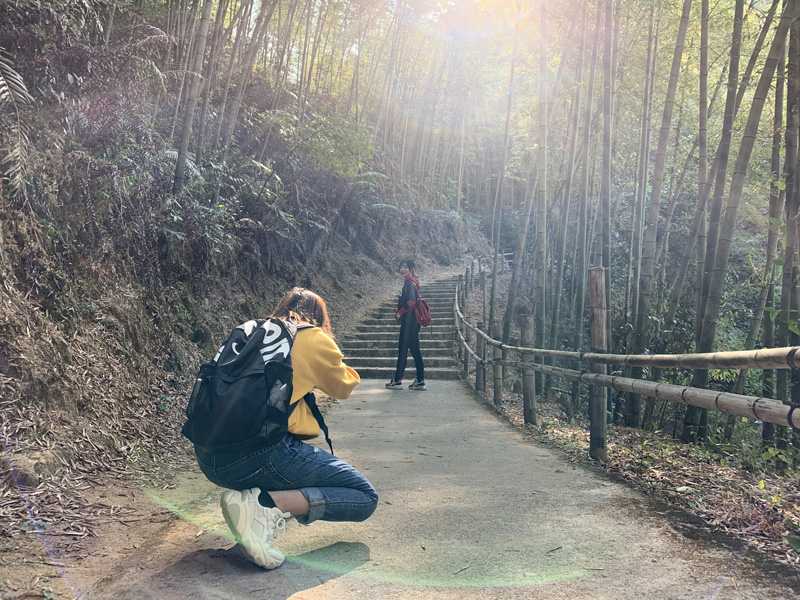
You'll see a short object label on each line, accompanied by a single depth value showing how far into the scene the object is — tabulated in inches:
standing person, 305.1
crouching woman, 86.7
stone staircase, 368.2
